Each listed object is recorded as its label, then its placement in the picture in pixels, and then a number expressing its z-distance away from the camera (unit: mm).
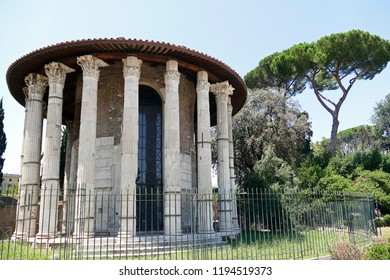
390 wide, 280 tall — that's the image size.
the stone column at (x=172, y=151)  10961
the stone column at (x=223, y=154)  13336
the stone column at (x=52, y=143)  11008
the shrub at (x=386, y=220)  18625
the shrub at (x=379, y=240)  10586
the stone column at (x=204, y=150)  11969
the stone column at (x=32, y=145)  12255
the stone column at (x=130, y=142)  10242
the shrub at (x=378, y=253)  7304
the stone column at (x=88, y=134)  10562
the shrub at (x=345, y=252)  7705
